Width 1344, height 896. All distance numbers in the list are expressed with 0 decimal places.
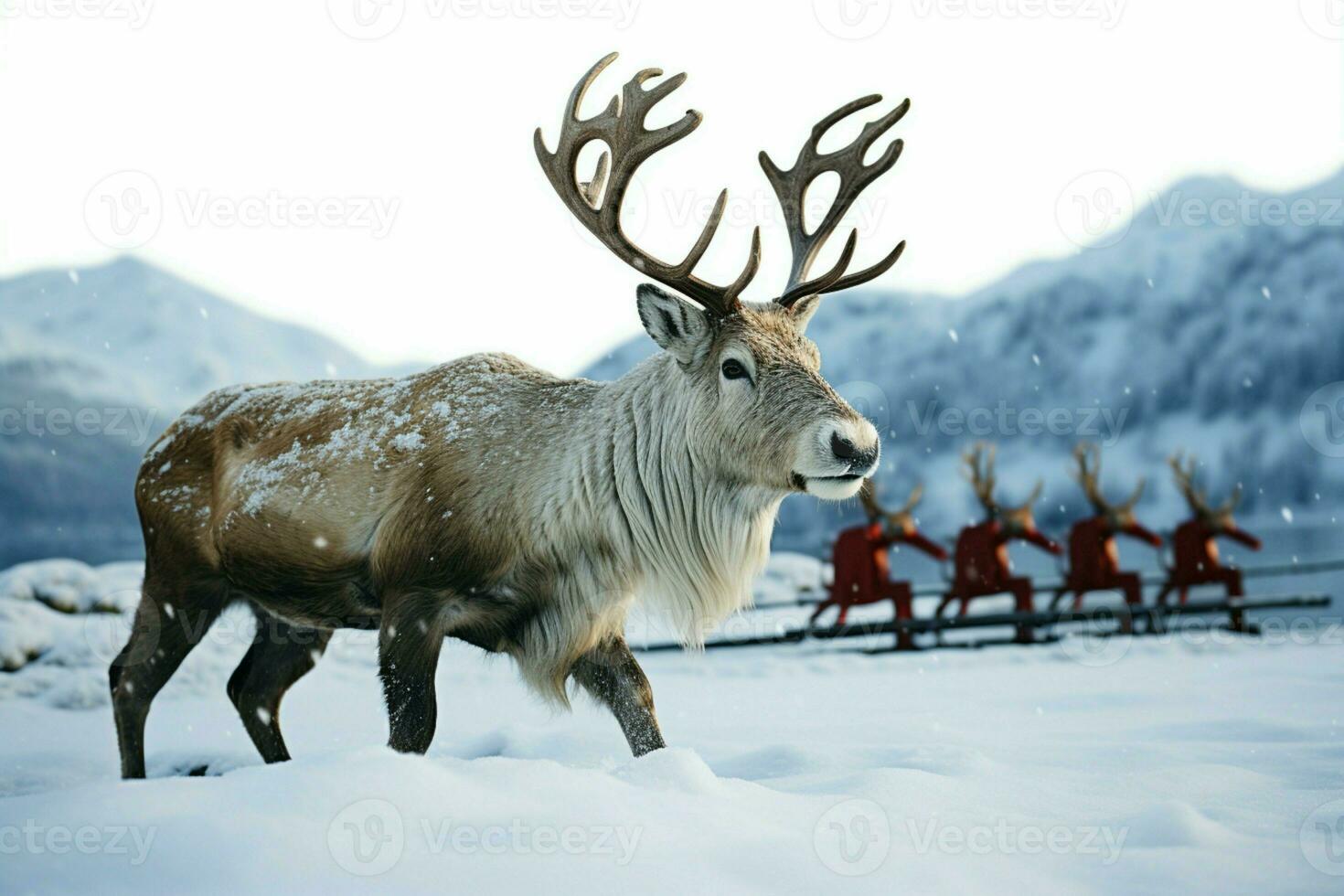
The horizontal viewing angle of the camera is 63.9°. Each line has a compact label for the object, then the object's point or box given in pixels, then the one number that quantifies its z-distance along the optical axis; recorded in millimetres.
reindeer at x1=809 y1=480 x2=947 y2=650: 10891
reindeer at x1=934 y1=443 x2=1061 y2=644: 10539
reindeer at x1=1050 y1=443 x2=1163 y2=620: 10773
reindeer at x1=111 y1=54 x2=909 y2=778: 3656
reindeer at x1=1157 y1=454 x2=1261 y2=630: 10953
